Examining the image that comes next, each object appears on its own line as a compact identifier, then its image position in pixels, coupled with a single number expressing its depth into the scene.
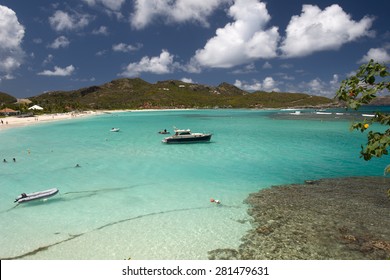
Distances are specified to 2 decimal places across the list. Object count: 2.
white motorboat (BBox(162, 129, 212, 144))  51.09
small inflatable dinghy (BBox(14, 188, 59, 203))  20.67
